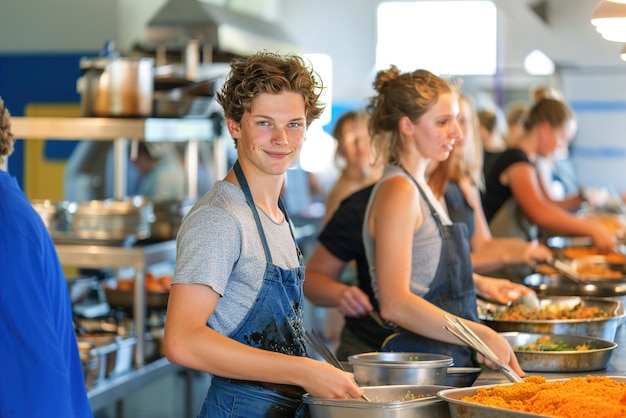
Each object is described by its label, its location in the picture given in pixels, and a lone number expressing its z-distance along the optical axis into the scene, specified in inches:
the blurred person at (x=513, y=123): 313.6
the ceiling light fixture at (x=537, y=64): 436.5
